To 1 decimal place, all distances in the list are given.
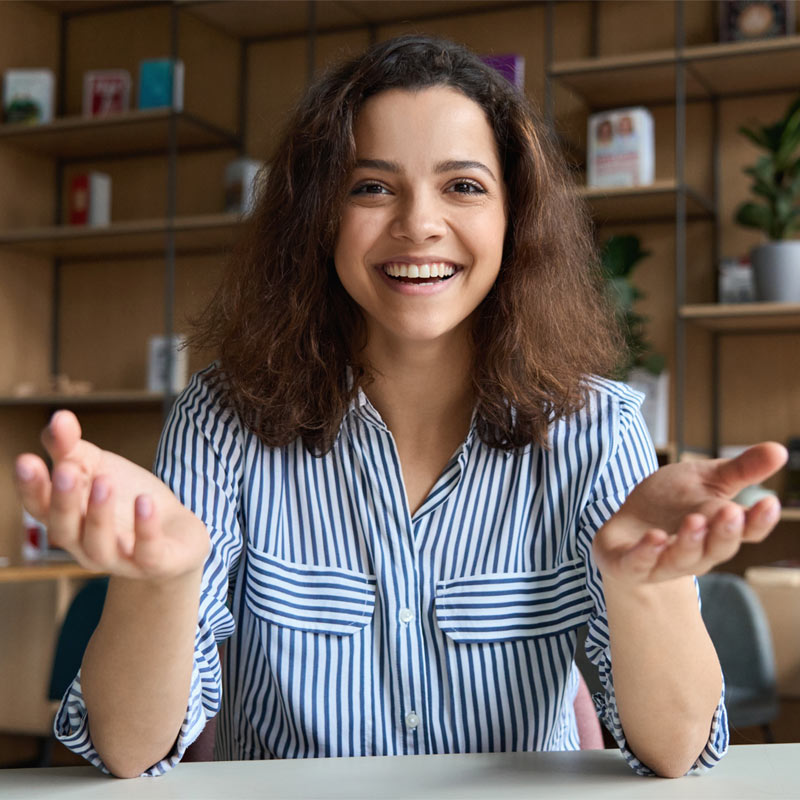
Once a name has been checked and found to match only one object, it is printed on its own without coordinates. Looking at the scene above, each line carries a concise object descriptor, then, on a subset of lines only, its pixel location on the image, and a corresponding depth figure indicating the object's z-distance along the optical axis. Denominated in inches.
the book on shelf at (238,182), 136.5
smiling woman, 43.0
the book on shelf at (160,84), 140.5
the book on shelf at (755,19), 117.9
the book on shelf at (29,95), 148.5
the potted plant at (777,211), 113.0
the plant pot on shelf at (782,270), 112.8
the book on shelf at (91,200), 147.9
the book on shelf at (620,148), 119.6
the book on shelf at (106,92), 147.9
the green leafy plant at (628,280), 118.4
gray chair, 80.1
